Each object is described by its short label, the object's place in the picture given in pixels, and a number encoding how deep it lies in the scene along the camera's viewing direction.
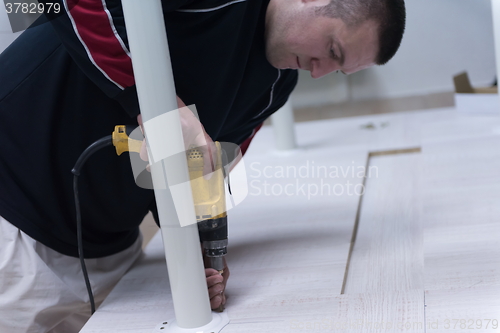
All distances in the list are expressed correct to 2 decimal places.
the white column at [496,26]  1.31
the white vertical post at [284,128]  1.68
